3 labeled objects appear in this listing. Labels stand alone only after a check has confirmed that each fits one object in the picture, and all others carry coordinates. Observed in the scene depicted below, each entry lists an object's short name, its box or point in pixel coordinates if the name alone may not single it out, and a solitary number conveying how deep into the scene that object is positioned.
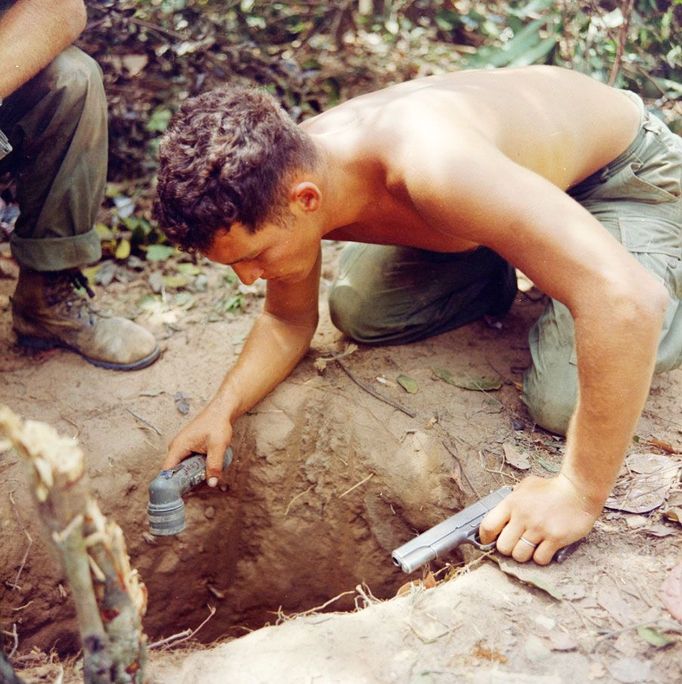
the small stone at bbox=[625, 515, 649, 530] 2.12
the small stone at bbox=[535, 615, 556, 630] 1.79
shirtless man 1.79
